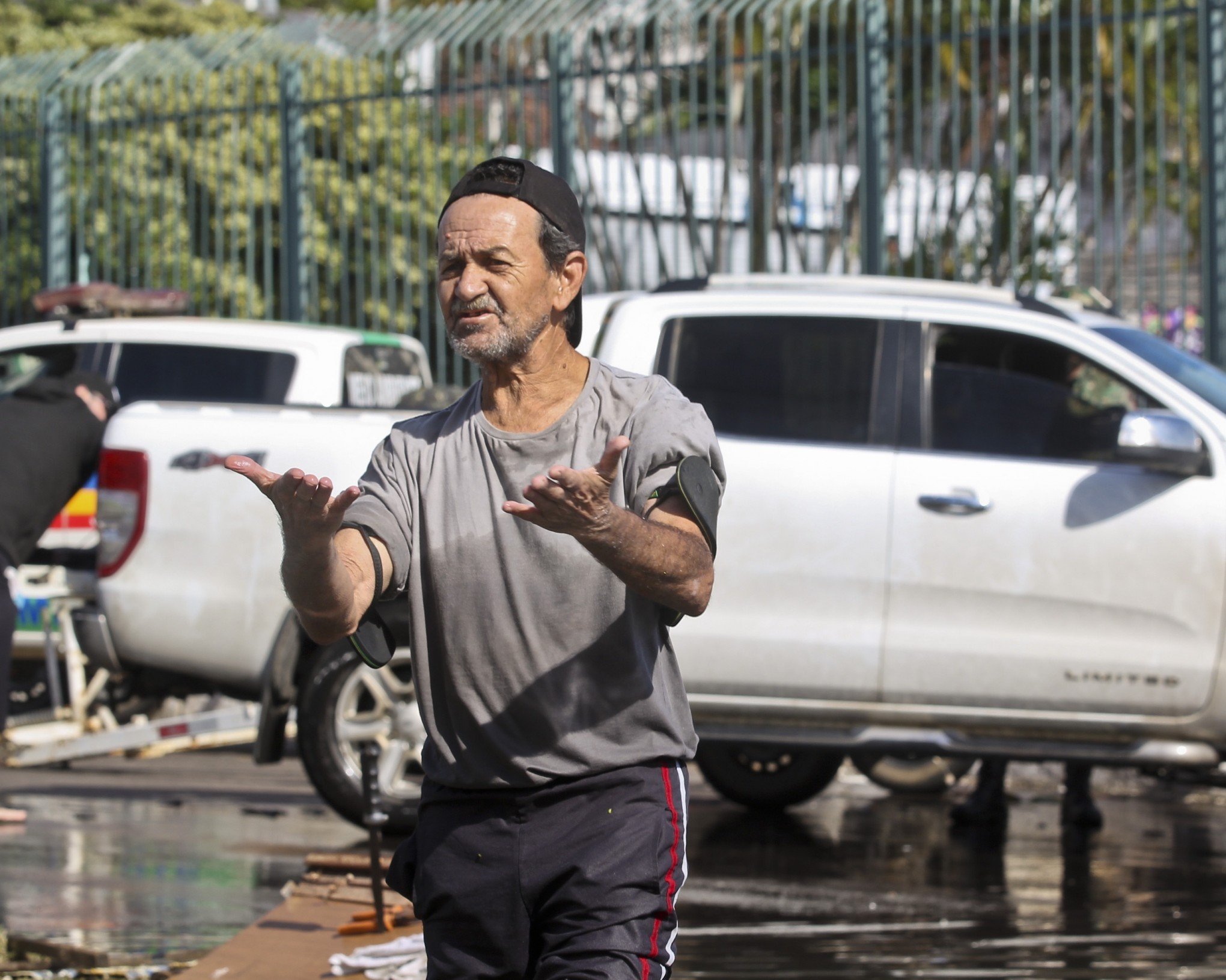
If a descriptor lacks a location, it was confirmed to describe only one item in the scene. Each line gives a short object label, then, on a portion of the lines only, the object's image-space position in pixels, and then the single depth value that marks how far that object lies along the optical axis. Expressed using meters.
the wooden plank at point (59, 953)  9.08
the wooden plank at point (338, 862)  10.11
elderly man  4.77
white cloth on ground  8.18
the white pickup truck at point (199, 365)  16.04
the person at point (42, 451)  12.38
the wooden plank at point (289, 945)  8.37
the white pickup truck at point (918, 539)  11.07
